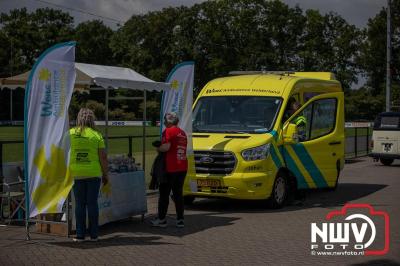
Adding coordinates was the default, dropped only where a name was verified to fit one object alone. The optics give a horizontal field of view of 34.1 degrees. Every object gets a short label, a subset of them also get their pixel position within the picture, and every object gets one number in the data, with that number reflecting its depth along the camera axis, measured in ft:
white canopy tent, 32.91
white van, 76.38
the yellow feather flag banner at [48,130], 28.78
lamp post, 114.42
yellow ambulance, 38.70
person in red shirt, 33.42
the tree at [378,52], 274.42
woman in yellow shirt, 29.25
